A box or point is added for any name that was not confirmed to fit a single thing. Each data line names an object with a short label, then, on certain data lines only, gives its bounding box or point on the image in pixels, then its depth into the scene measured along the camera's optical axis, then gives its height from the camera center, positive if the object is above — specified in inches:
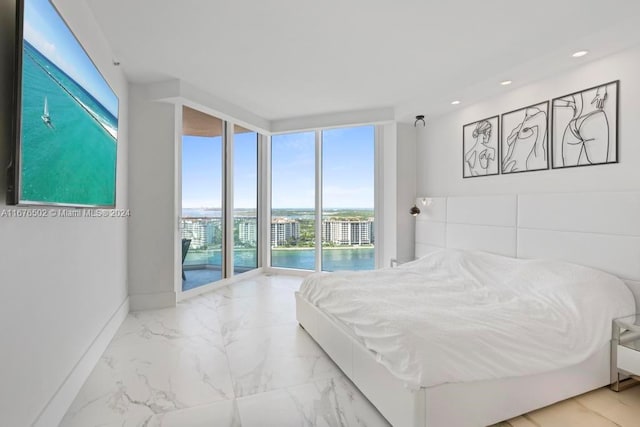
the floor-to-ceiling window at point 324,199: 204.5 +8.8
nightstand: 77.9 -34.0
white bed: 64.1 -15.4
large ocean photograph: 52.2 +19.0
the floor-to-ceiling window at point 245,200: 198.5 +8.2
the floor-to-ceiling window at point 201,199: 163.2 +7.3
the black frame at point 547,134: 112.9 +30.2
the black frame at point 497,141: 131.6 +29.0
